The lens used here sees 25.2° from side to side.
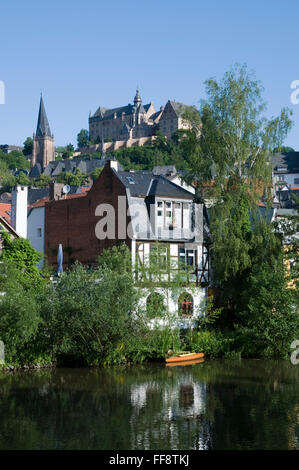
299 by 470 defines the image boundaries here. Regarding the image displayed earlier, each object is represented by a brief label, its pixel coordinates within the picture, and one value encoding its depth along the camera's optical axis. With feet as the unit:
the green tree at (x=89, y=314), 114.73
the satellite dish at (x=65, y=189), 183.51
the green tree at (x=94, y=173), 508.86
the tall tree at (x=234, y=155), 141.49
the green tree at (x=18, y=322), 108.68
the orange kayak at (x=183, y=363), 120.06
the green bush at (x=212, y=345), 129.70
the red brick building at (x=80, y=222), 156.04
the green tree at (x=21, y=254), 141.79
